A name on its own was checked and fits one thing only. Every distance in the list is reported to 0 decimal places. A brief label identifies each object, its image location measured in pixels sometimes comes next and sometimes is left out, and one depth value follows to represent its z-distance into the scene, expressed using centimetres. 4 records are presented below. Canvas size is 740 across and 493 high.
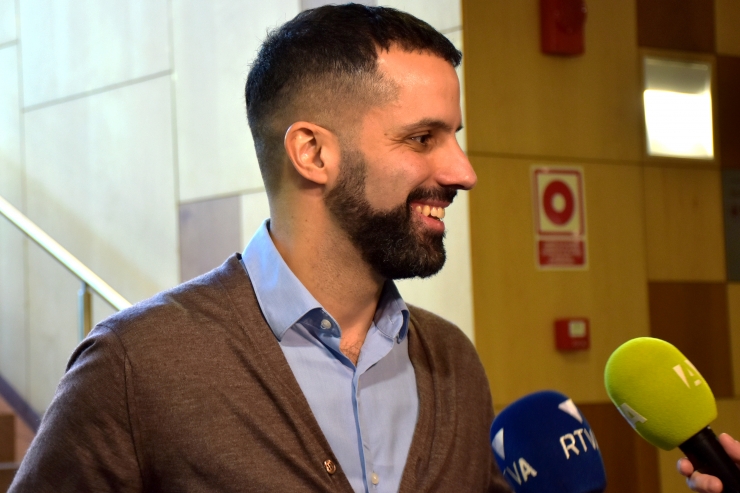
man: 153
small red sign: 325
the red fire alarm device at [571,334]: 323
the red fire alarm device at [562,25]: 324
